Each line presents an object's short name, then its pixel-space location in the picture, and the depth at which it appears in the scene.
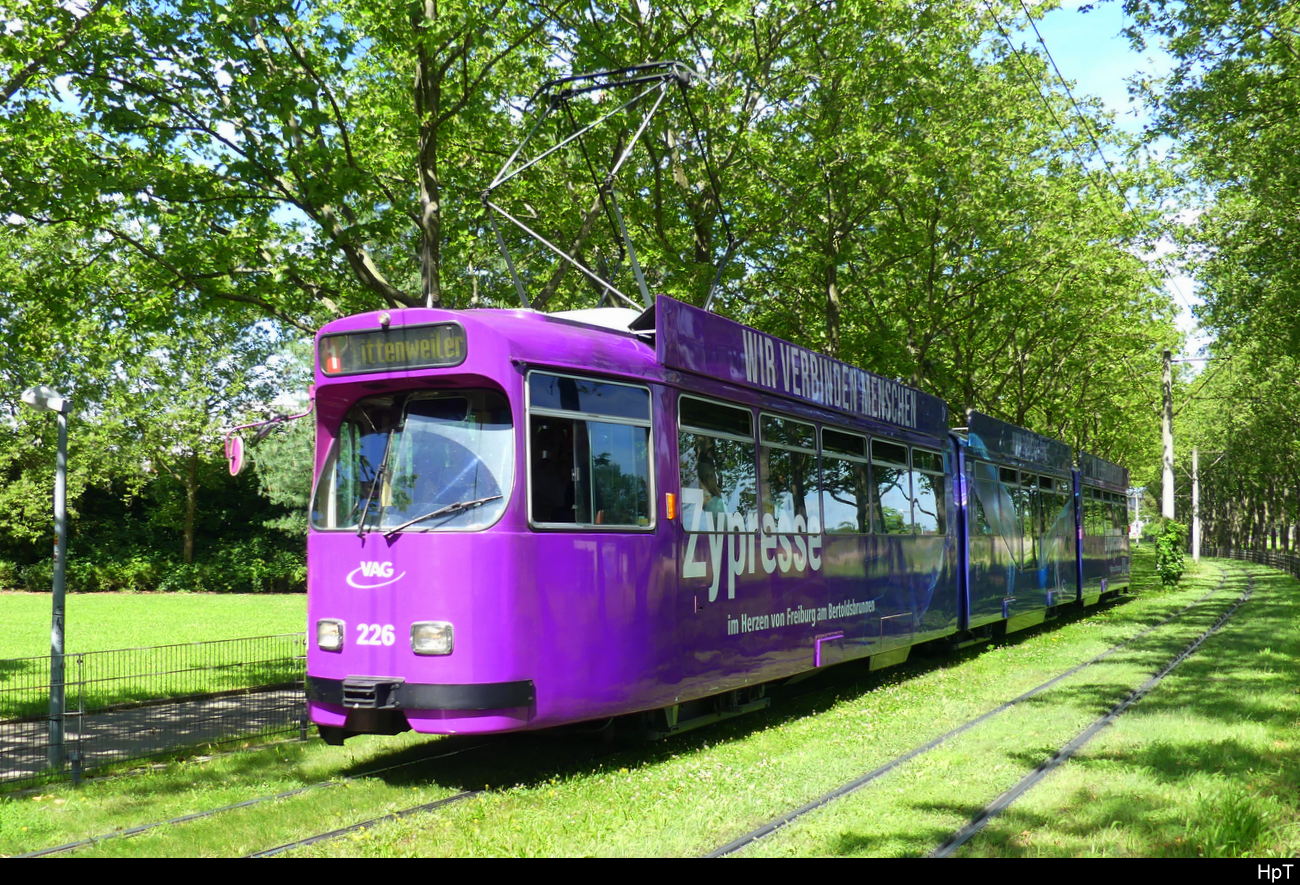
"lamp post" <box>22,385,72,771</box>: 8.73
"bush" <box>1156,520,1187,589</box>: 33.06
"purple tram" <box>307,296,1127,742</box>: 7.32
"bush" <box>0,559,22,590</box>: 39.97
